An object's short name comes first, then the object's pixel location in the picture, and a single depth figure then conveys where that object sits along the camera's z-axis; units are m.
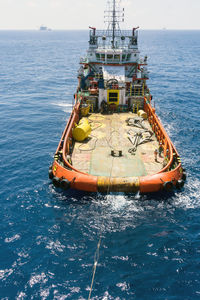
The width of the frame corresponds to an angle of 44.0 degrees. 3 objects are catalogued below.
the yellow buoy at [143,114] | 27.77
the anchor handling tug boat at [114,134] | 17.72
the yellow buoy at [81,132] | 22.75
